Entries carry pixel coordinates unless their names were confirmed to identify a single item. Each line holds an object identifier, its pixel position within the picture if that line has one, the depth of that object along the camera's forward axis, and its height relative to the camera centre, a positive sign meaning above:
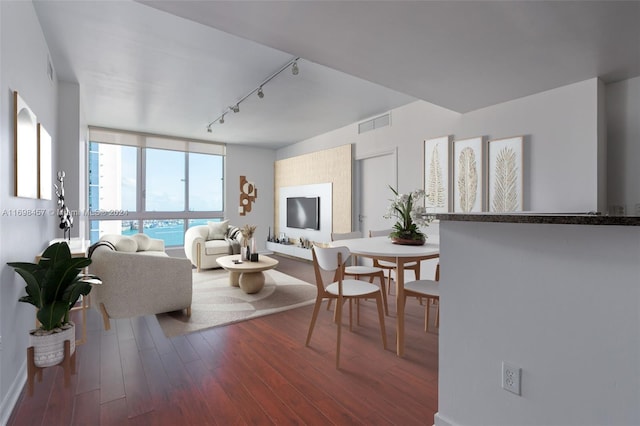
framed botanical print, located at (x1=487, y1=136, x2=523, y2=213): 3.34 +0.44
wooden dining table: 2.21 -0.30
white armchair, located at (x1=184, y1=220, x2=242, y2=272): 5.35 -0.54
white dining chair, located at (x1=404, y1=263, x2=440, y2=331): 2.26 -0.57
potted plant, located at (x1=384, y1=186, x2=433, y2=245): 2.70 -0.07
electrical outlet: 1.27 -0.69
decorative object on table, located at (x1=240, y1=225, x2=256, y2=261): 4.27 -0.41
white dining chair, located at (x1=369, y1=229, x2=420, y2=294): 3.26 -0.56
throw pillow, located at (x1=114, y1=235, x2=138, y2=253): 4.23 -0.44
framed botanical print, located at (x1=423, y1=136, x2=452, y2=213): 4.00 +0.56
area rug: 2.98 -1.04
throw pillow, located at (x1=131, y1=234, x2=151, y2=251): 4.95 -0.46
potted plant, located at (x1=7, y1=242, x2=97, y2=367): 1.81 -0.50
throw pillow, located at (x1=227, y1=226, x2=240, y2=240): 5.87 -0.39
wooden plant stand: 1.77 -0.93
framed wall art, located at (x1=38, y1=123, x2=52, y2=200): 2.41 +0.41
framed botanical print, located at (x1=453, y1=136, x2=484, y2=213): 3.67 +0.48
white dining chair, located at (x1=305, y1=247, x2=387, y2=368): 2.22 -0.58
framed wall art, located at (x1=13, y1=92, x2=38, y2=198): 1.86 +0.42
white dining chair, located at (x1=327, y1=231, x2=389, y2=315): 2.93 -0.58
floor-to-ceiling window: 5.97 +0.61
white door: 4.96 +0.41
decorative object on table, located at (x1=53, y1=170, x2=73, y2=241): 2.93 +0.00
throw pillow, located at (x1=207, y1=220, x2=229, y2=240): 5.99 -0.33
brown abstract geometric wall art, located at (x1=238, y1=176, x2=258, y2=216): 7.34 +0.44
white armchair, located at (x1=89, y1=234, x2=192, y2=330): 2.71 -0.67
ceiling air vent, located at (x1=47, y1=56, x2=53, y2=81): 2.91 +1.39
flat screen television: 6.32 +0.03
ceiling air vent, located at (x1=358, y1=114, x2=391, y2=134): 4.83 +1.48
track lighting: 3.08 +1.56
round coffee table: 3.80 -0.74
